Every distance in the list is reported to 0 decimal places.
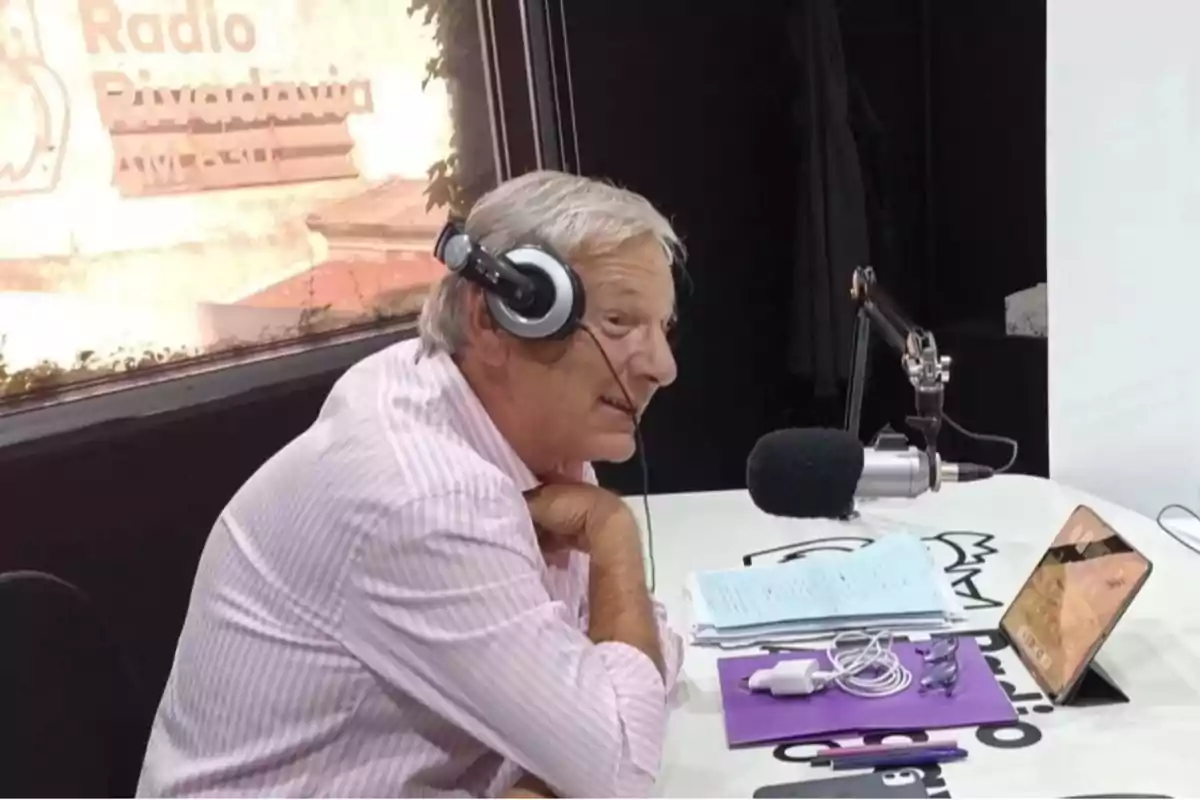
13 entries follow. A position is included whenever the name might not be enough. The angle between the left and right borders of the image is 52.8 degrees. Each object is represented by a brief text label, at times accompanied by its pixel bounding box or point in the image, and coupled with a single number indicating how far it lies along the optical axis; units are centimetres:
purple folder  118
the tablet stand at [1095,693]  122
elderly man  98
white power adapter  126
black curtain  304
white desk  109
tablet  122
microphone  164
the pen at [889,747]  113
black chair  99
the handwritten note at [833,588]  145
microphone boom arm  156
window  180
